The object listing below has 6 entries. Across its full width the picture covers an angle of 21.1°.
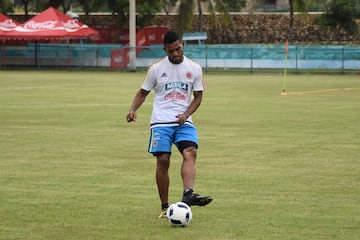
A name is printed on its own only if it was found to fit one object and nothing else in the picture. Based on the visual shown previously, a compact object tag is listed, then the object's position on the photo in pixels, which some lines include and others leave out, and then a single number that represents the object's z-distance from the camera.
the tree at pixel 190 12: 71.12
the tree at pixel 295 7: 70.36
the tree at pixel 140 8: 69.40
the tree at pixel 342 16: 68.94
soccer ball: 9.89
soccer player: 10.42
